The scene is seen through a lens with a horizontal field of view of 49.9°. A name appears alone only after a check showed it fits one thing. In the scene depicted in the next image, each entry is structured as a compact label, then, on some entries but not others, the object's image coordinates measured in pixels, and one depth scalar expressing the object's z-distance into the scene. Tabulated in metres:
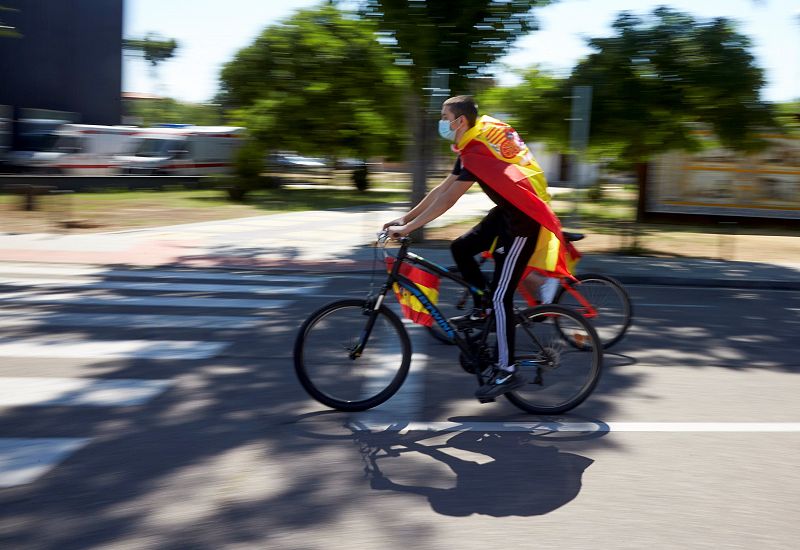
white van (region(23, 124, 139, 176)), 31.12
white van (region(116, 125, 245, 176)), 33.00
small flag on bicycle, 5.35
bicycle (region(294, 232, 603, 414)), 5.24
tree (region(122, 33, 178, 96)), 83.50
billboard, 22.38
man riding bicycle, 5.11
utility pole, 12.61
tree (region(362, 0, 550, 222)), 13.78
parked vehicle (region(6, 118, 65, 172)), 32.66
